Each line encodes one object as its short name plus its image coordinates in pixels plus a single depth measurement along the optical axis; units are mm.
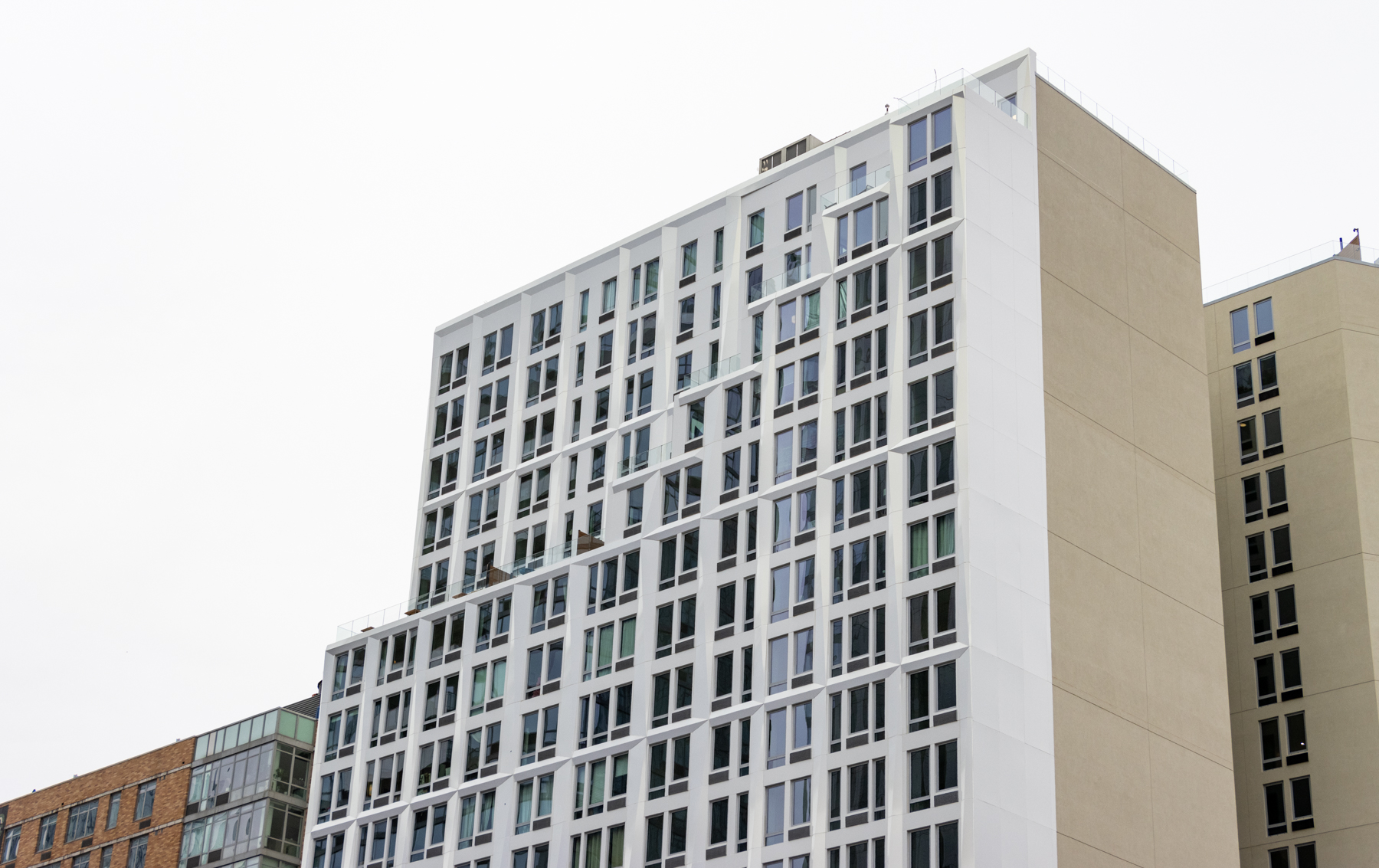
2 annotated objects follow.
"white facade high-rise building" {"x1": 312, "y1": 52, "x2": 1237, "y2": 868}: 93562
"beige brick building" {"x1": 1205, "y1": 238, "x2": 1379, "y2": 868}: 110688
